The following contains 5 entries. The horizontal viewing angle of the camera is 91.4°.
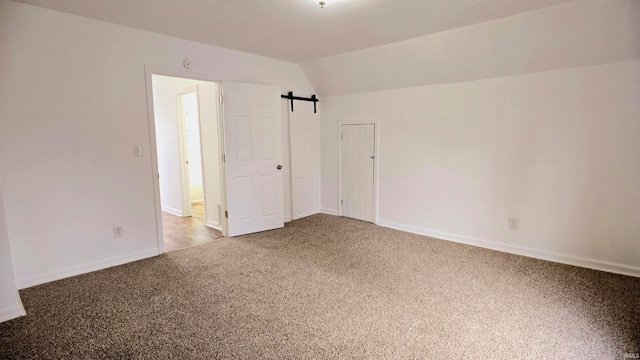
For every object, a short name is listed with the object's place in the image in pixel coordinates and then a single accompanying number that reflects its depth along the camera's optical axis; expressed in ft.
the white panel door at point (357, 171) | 15.99
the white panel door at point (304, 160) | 16.57
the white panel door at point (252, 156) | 13.69
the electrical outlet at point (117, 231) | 10.89
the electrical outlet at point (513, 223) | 11.78
